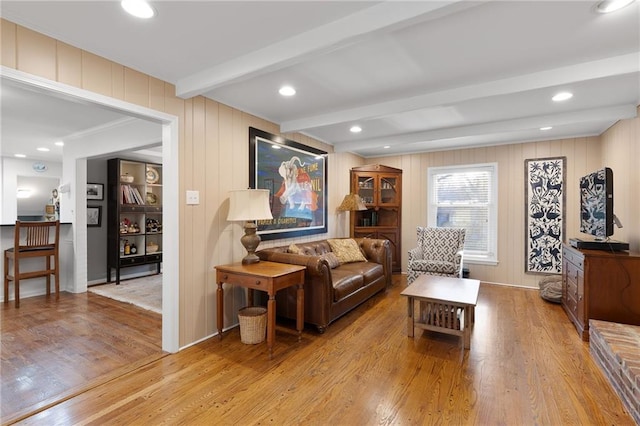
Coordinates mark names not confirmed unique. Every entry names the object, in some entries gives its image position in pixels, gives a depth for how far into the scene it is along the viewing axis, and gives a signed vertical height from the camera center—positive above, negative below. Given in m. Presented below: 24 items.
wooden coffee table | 2.77 -0.90
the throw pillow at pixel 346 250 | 4.46 -0.57
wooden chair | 4.04 -0.52
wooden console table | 2.63 -0.61
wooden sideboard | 2.80 -0.70
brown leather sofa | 3.11 -0.83
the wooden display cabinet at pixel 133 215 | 5.24 -0.06
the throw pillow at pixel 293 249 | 3.74 -0.46
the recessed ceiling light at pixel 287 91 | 2.86 +1.14
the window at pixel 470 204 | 5.21 +0.13
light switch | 2.83 +0.13
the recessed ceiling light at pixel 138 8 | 1.68 +1.13
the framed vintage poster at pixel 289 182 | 3.65 +0.39
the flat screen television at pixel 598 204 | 2.96 +0.07
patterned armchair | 4.49 -0.65
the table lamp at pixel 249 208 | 2.93 +0.03
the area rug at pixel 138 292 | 4.10 -1.21
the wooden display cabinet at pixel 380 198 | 5.75 +0.25
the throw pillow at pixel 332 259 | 4.07 -0.64
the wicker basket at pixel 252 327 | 2.87 -1.07
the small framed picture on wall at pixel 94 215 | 5.25 -0.07
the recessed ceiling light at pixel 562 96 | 2.95 +1.12
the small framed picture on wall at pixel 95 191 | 5.18 +0.34
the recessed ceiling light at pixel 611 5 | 1.66 +1.12
